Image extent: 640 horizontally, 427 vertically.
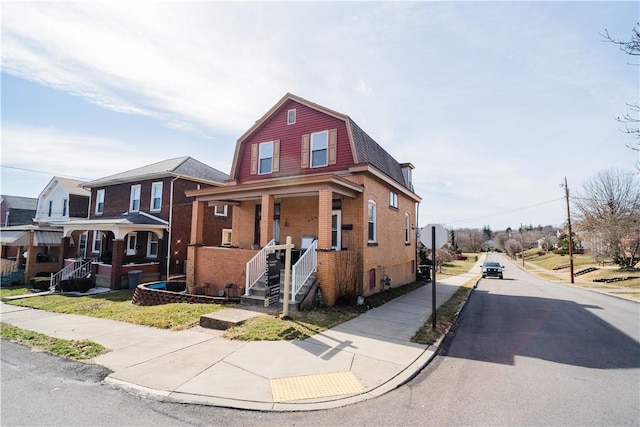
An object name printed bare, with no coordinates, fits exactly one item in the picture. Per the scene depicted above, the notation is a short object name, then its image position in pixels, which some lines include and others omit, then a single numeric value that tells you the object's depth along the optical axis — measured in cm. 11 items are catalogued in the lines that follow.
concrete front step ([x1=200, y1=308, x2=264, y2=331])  784
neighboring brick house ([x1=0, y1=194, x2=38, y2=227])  3748
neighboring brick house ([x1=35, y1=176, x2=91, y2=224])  2664
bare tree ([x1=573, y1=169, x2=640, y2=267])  2827
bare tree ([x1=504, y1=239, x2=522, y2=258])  6906
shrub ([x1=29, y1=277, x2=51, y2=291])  1808
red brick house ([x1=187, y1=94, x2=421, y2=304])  1070
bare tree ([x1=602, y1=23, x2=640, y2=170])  511
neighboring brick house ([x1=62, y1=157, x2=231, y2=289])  1819
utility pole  2715
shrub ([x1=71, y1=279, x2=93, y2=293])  1686
